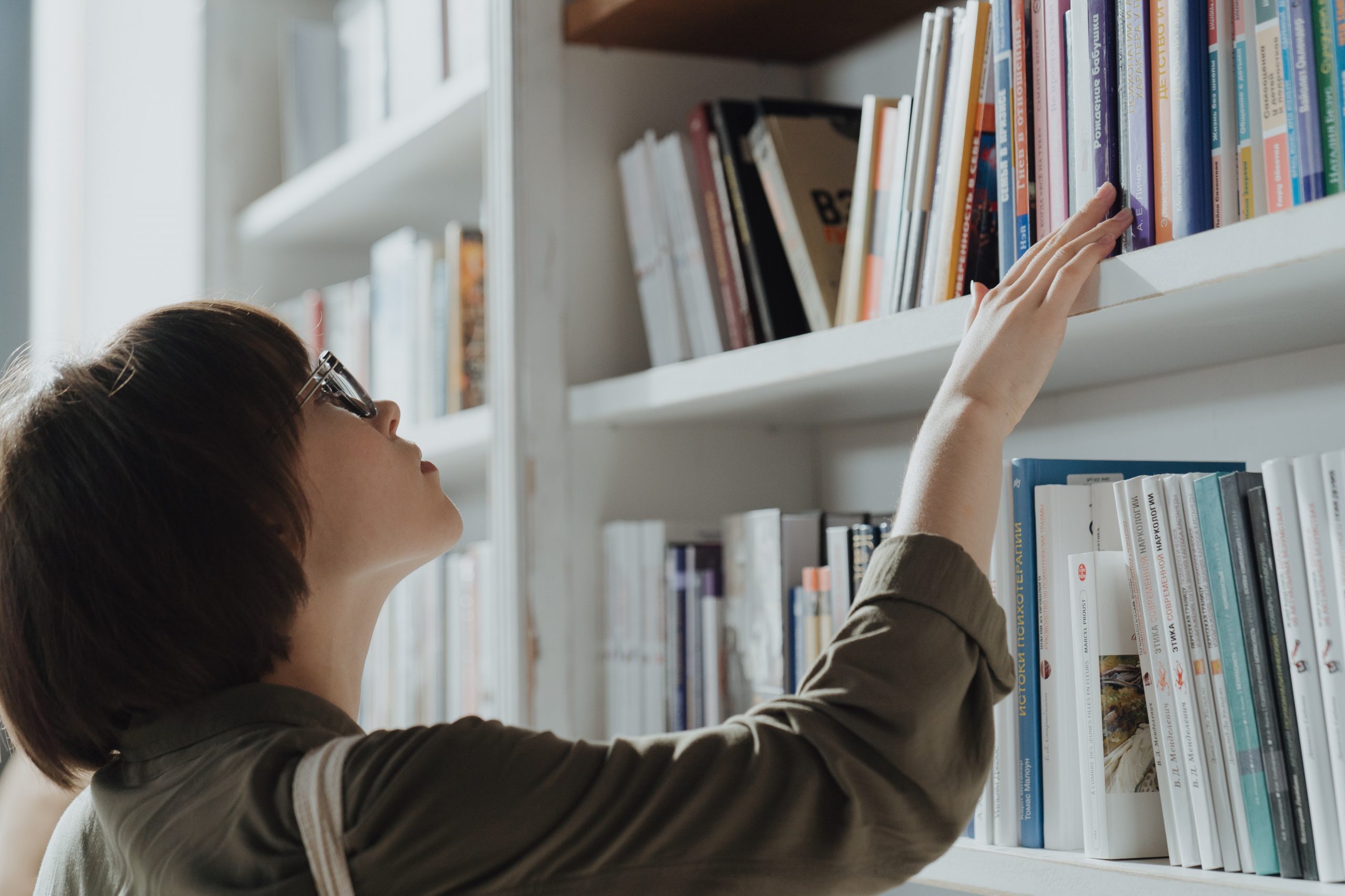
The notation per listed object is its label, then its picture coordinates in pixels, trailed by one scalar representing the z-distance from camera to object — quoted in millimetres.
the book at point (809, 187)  1245
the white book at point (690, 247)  1343
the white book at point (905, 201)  1069
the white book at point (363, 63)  1991
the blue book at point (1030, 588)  958
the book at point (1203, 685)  828
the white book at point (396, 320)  1894
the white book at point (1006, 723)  965
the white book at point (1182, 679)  836
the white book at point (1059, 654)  938
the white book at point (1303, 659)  771
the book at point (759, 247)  1280
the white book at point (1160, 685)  852
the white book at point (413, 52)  1826
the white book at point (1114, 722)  896
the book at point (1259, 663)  797
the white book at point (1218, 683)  817
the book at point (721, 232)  1310
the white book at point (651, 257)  1391
